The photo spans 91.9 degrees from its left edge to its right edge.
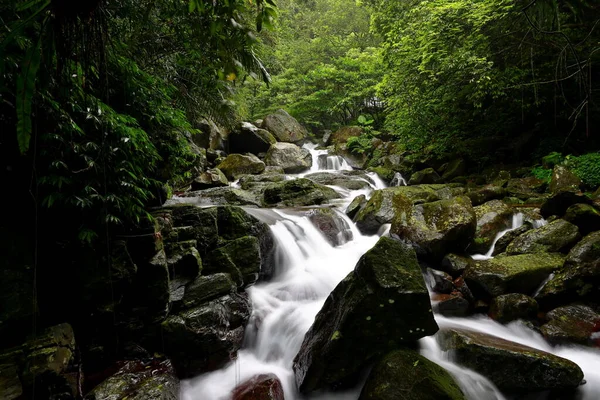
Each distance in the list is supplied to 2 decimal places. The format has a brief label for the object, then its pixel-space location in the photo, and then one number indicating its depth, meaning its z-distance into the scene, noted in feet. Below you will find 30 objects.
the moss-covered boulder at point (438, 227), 18.03
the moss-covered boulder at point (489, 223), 19.03
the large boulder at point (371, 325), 10.43
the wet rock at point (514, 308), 13.88
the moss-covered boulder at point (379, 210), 23.56
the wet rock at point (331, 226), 23.56
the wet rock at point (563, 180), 22.45
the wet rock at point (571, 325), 12.30
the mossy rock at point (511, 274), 14.76
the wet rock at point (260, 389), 10.89
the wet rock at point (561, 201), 18.30
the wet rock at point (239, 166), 42.67
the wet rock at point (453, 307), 14.96
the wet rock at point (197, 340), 11.88
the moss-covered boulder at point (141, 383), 9.32
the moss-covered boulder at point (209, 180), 35.94
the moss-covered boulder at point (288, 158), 48.47
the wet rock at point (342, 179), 38.32
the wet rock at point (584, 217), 16.46
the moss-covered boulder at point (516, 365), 9.95
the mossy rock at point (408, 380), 8.77
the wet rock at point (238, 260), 15.57
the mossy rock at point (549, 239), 16.51
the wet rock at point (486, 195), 24.04
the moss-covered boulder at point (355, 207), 27.08
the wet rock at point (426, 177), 34.88
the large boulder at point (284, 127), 57.16
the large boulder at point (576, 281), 13.58
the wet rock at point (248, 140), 50.88
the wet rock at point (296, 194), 30.76
